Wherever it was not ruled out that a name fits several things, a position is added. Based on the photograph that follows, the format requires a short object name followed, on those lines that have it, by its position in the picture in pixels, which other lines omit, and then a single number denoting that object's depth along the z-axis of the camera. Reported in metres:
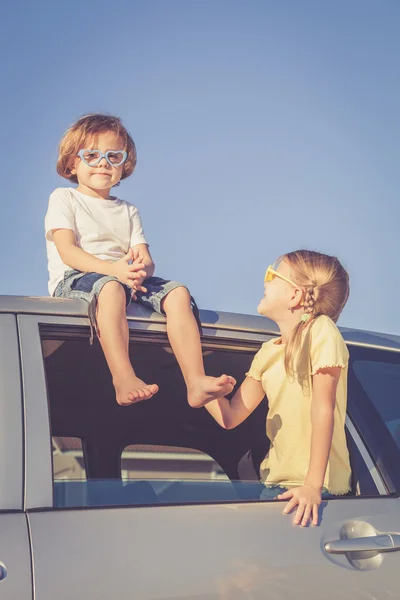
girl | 5.04
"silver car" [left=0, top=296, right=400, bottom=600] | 4.03
